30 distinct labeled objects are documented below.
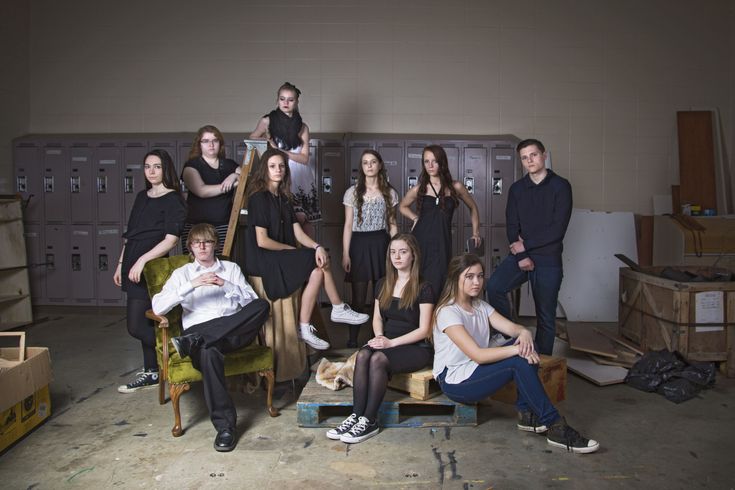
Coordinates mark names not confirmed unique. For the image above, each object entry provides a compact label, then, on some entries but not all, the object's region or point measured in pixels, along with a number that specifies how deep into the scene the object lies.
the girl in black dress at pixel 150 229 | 3.78
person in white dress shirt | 3.05
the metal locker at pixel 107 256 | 6.36
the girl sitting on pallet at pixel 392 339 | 3.04
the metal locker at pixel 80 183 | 6.36
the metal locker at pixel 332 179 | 6.34
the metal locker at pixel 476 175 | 6.24
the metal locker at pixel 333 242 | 6.36
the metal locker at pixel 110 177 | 6.35
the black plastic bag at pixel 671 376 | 3.73
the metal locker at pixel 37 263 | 6.37
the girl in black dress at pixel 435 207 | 4.19
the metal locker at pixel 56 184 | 6.36
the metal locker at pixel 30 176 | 6.37
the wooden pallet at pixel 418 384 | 3.16
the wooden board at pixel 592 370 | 4.04
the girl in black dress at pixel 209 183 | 4.09
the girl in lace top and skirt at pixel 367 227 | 4.24
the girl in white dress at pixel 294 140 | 4.29
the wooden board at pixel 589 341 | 4.42
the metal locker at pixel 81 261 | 6.37
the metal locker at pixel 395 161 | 6.30
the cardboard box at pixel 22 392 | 2.93
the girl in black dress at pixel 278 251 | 3.71
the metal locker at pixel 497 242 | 6.25
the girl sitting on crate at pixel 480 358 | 2.89
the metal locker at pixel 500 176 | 6.22
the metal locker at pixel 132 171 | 6.33
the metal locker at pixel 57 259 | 6.37
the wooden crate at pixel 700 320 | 4.17
